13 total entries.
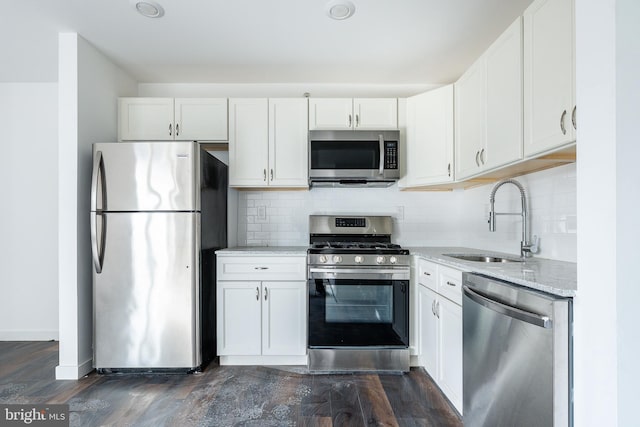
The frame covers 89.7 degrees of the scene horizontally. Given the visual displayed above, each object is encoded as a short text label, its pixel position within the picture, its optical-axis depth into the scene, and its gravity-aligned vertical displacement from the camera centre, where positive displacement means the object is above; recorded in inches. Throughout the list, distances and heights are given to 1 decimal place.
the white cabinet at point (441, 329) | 71.9 -29.3
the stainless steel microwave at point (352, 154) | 105.7 +19.6
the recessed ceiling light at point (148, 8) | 77.6 +51.0
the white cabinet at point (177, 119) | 111.4 +32.8
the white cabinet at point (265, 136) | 110.7 +26.7
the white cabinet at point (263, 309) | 99.0 -29.5
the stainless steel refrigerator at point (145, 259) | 90.7 -12.8
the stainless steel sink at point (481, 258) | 88.0 -12.8
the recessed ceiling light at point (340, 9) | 77.6 +50.7
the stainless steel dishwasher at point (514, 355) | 41.6 -21.6
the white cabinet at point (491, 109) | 67.6 +25.5
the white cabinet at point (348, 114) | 110.5 +34.2
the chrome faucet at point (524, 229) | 81.3 -4.0
